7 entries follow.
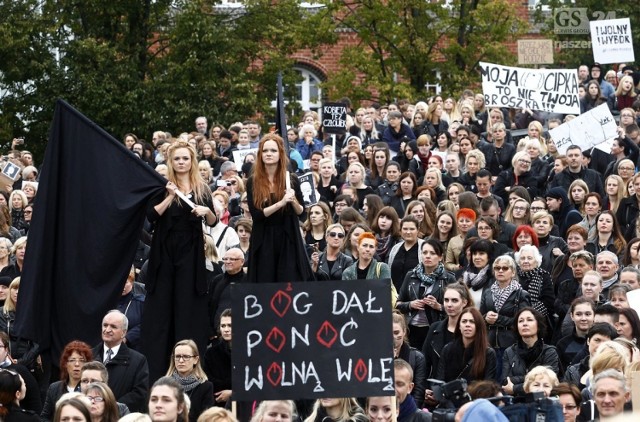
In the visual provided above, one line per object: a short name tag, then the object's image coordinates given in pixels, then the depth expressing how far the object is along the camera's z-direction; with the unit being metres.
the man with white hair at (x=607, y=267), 16.67
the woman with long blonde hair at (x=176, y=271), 14.85
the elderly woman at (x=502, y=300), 16.16
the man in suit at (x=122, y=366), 14.42
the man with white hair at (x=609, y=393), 11.75
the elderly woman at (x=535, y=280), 16.72
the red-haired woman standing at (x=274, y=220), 14.42
